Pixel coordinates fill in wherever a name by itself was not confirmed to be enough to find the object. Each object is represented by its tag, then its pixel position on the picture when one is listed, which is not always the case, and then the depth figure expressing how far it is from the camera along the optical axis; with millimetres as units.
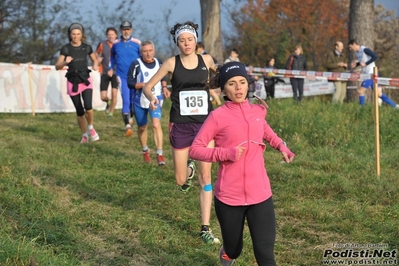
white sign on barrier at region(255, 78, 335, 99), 21172
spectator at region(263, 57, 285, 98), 20500
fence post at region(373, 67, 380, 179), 8148
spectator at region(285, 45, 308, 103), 17125
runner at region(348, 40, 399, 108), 14391
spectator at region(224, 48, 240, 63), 19328
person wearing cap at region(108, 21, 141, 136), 12633
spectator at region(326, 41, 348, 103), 16266
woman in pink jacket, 4402
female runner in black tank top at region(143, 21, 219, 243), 6574
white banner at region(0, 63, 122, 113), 17422
